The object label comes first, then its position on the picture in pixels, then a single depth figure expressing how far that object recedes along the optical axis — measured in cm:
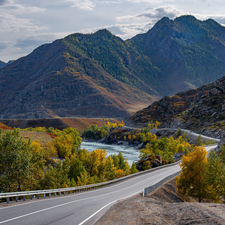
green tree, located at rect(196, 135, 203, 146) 10059
